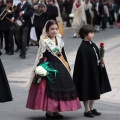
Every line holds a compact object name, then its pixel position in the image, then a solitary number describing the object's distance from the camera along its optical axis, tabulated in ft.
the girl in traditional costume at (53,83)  38.65
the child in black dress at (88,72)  40.57
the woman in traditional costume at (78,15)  110.74
